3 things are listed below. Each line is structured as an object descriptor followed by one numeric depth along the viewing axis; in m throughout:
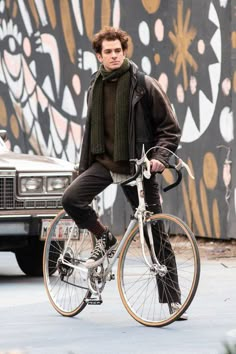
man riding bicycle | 11.46
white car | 15.58
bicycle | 10.97
